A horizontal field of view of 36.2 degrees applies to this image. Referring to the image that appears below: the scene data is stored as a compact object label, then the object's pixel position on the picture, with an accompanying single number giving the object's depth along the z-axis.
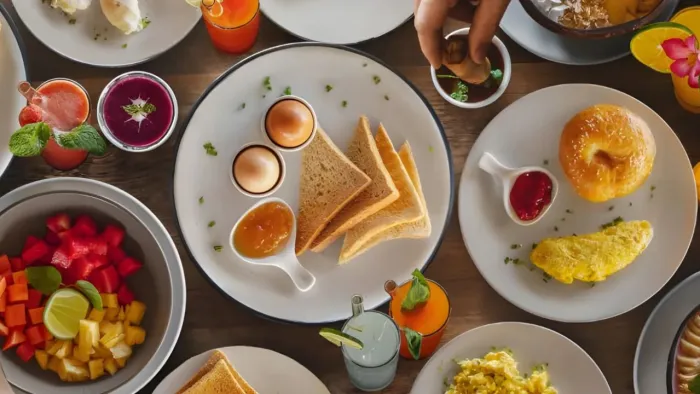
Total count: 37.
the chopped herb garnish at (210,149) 1.04
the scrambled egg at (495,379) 1.00
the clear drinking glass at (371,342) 0.98
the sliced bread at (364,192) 1.02
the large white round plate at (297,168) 1.03
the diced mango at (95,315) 1.00
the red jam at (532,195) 1.04
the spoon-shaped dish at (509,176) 1.04
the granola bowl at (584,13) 1.02
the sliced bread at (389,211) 1.02
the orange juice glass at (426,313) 1.01
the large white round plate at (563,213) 1.05
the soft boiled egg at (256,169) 1.03
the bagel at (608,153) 1.03
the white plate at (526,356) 1.02
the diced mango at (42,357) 0.99
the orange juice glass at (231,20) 1.02
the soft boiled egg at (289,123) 1.03
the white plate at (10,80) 1.03
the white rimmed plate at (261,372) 1.02
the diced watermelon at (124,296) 1.02
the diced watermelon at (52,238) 1.01
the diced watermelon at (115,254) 1.01
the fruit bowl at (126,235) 0.98
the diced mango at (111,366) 1.00
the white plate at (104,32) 1.04
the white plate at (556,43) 1.06
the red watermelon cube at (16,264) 1.00
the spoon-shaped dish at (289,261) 1.02
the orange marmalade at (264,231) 1.03
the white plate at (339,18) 1.05
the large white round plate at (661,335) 1.03
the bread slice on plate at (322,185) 1.03
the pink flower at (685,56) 1.00
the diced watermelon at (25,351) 0.99
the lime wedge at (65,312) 0.97
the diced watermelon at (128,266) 1.01
